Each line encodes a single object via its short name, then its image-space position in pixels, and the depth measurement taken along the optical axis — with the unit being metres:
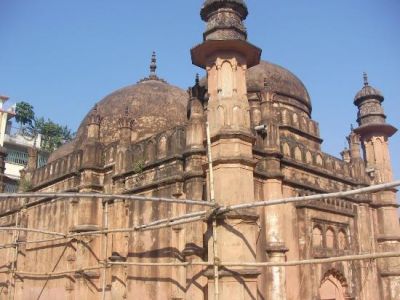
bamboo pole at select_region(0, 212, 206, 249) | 6.32
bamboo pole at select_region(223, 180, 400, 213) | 4.17
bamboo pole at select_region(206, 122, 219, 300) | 5.91
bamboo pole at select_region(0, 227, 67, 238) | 8.43
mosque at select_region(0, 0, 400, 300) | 7.52
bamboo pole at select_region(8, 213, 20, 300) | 13.03
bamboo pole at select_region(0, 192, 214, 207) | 5.01
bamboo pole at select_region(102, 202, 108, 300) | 9.58
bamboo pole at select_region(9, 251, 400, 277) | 4.20
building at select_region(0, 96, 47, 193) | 33.09
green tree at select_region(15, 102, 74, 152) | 34.91
